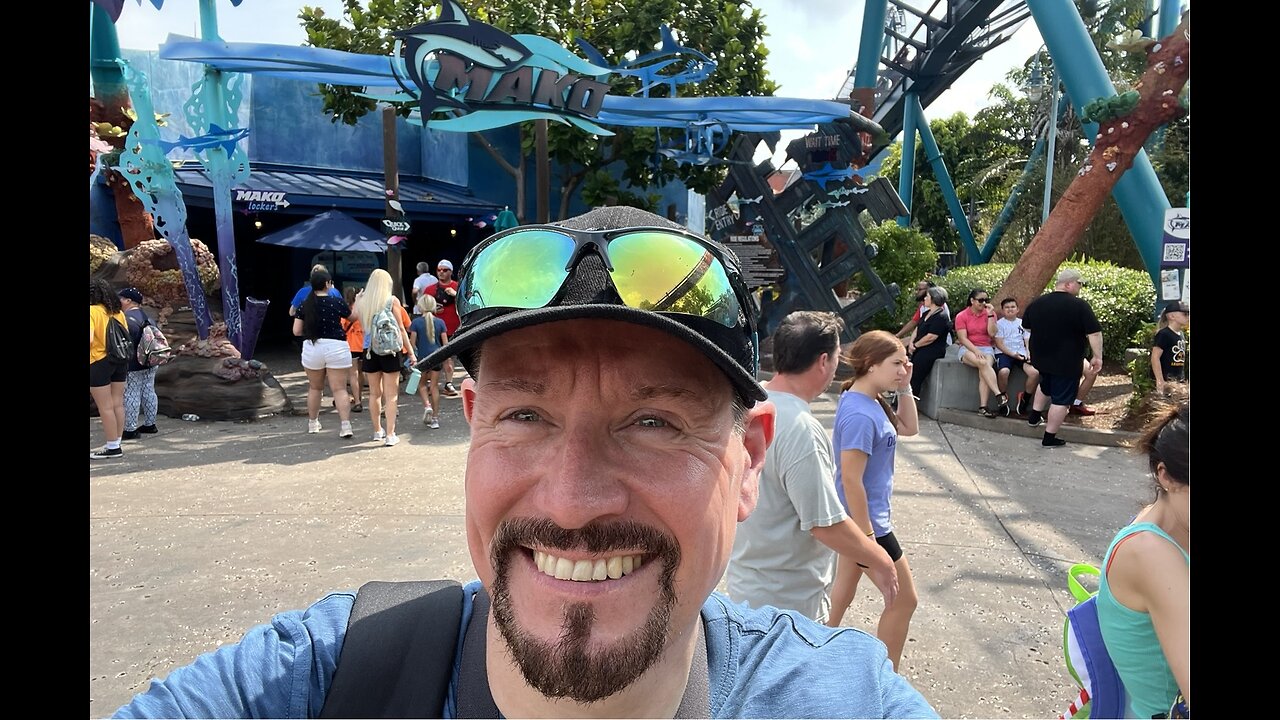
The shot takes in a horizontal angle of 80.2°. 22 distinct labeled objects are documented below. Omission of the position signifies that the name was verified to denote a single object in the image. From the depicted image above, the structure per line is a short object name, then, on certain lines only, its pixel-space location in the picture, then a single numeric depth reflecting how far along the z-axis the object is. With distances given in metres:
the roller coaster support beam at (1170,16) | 13.66
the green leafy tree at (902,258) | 15.97
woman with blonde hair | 7.91
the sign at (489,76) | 9.65
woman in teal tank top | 1.97
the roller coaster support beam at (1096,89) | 10.27
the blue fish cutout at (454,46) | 9.51
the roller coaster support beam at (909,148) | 27.33
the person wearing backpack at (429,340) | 8.90
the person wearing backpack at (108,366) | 6.85
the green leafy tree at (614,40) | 13.65
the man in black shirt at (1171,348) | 7.67
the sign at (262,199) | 13.98
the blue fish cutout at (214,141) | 9.99
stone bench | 9.73
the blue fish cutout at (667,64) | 11.47
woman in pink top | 9.44
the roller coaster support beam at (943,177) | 27.09
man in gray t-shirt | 2.74
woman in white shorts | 7.97
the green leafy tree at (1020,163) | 22.31
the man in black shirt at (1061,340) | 8.16
